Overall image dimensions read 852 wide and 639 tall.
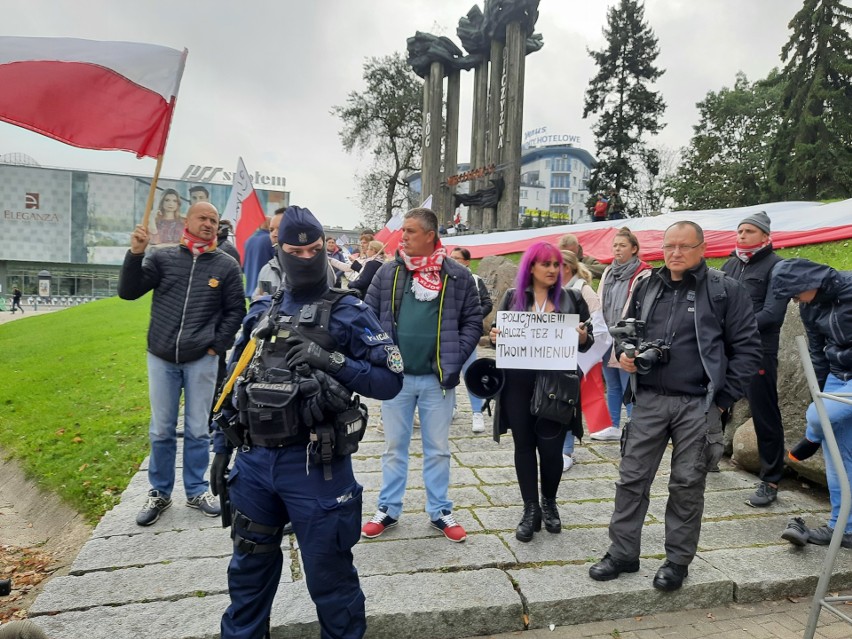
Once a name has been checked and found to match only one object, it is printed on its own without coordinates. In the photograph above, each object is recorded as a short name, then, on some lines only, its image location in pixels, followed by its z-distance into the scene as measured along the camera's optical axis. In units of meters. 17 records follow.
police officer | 2.39
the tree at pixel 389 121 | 38.38
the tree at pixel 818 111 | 23.97
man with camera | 3.33
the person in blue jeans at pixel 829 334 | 3.75
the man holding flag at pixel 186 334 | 4.11
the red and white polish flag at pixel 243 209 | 8.24
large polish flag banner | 8.21
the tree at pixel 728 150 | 29.97
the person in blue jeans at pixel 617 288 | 5.92
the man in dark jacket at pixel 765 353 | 4.48
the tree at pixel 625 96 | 34.81
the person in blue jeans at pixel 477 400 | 6.38
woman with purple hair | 3.90
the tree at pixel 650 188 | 35.34
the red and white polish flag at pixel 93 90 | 3.84
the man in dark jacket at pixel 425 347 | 3.91
